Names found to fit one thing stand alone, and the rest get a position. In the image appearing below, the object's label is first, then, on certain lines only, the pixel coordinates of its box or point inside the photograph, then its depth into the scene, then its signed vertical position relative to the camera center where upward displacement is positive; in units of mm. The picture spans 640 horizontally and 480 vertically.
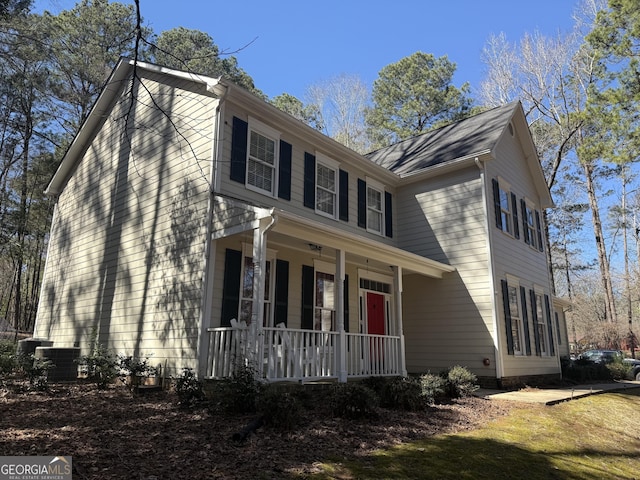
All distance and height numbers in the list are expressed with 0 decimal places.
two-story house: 8266 +2063
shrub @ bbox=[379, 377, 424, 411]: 7125 -912
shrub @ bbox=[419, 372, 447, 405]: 7621 -847
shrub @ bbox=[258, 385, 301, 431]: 5281 -853
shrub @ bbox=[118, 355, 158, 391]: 8148 -589
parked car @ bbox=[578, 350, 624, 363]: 17906 -668
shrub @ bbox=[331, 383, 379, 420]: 6105 -873
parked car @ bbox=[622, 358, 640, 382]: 18969 -1220
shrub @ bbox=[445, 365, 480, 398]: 8578 -844
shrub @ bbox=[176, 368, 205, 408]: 6363 -770
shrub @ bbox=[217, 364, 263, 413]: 5864 -718
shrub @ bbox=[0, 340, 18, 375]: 8070 -443
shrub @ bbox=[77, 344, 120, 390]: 8055 -537
